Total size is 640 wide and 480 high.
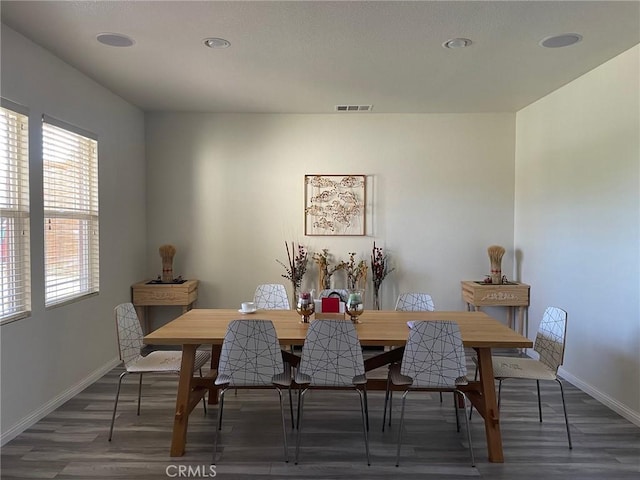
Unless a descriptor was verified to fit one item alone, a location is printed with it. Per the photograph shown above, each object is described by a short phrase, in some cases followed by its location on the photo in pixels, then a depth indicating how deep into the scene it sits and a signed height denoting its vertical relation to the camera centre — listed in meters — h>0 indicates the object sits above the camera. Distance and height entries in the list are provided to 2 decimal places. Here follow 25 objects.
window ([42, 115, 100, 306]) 3.34 +0.13
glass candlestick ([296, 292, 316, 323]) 2.97 -0.53
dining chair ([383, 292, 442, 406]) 3.66 -0.63
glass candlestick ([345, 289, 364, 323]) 2.97 -0.53
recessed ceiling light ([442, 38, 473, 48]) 3.02 +1.28
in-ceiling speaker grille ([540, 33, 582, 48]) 2.96 +1.29
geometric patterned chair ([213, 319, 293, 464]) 2.54 -0.74
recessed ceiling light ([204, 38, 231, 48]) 3.00 +1.28
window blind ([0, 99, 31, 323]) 2.83 +0.09
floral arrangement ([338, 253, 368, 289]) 5.04 -0.51
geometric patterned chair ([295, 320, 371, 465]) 2.51 -0.74
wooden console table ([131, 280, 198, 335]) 4.66 -0.71
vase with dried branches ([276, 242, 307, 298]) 5.01 -0.44
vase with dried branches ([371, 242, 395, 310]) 4.99 -0.48
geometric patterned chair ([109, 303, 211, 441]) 2.90 -0.88
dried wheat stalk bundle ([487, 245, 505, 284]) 4.85 -0.39
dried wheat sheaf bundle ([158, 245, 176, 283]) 4.90 -0.38
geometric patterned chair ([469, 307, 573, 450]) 2.82 -0.88
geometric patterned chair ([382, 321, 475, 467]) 2.48 -0.73
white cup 3.28 -0.60
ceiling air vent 4.73 +1.30
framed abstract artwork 5.12 +0.27
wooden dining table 2.59 -0.66
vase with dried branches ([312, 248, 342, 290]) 4.96 -0.46
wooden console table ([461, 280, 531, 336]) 4.65 -0.71
